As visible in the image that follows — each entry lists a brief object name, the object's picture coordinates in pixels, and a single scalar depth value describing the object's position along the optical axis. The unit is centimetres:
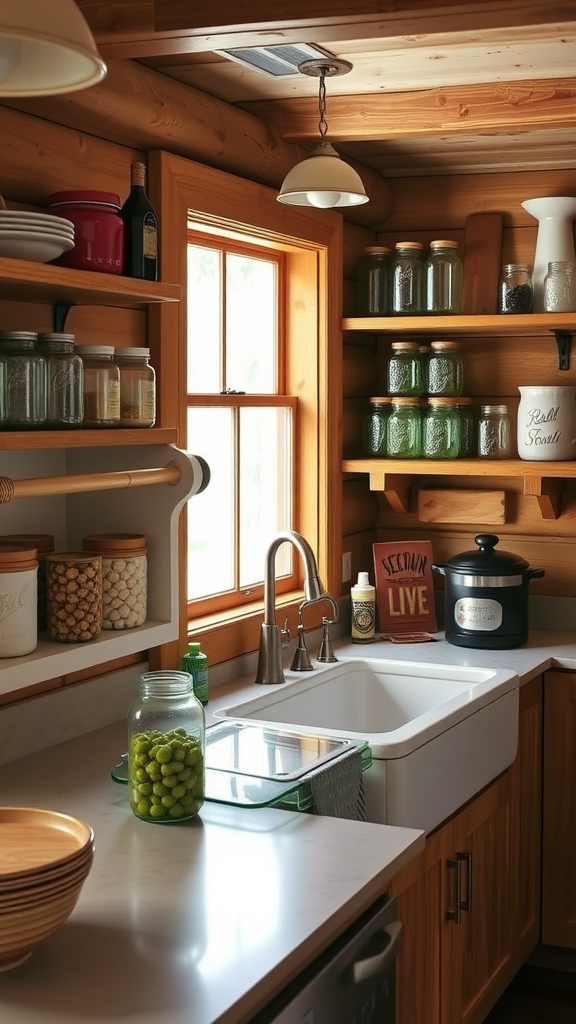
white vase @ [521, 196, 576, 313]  355
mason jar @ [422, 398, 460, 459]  362
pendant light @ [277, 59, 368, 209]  265
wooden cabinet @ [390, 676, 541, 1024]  245
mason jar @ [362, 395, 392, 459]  376
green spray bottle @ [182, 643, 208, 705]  273
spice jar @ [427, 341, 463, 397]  370
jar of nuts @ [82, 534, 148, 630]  224
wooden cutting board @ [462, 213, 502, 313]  371
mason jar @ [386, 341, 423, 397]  374
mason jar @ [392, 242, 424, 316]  366
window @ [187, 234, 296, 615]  311
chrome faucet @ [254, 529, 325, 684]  296
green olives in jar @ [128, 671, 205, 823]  196
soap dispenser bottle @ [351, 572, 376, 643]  352
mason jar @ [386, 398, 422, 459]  367
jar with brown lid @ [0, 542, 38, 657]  195
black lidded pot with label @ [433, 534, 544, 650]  343
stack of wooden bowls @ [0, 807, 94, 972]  141
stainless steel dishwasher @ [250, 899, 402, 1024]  162
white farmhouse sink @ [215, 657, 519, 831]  240
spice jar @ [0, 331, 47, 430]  191
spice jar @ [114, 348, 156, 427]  221
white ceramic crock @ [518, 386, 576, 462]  351
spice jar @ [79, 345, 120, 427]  211
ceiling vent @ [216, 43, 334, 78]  254
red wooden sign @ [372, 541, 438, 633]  369
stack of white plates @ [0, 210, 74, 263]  186
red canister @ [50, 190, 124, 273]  209
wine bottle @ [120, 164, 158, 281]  221
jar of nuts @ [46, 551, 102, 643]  209
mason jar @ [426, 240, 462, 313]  361
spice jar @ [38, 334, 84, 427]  199
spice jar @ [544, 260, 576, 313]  349
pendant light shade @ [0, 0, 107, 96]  114
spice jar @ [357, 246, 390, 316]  372
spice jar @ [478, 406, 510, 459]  363
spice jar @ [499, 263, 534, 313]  357
